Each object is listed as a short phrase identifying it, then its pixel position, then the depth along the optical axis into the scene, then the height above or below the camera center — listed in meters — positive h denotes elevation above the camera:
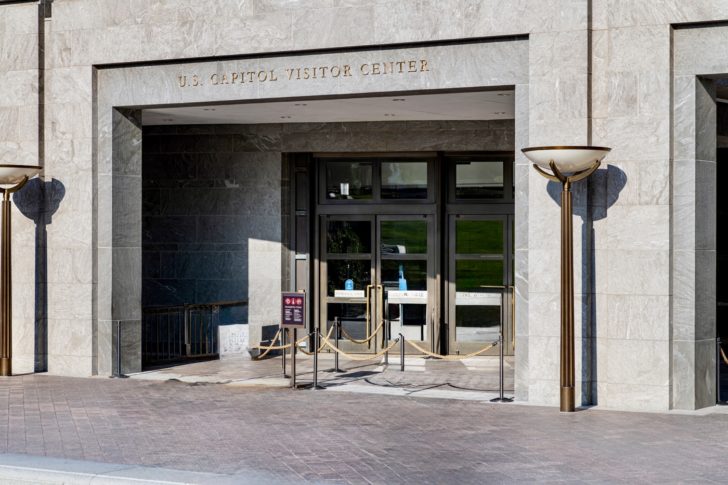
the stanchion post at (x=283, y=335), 21.31 -1.65
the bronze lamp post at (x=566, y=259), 14.28 -0.14
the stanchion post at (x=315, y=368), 16.58 -1.78
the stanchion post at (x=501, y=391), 15.36 -1.96
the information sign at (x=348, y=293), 21.97 -0.88
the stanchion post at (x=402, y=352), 19.03 -1.77
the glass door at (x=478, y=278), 21.36 -0.57
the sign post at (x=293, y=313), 16.58 -0.96
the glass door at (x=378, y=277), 21.69 -0.56
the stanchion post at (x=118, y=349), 18.19 -1.63
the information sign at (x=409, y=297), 21.67 -0.94
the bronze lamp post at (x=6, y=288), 18.05 -0.63
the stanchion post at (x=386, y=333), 21.67 -1.64
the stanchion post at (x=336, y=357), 18.77 -1.84
